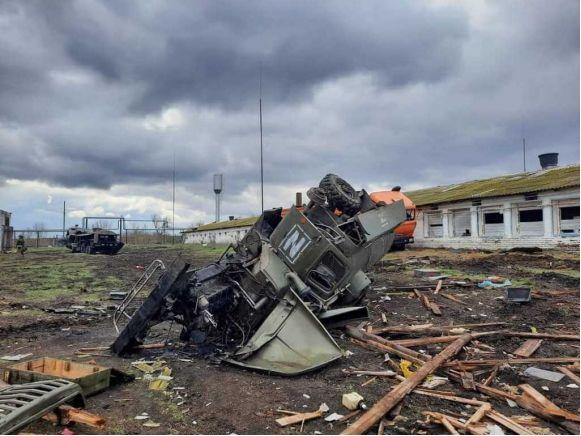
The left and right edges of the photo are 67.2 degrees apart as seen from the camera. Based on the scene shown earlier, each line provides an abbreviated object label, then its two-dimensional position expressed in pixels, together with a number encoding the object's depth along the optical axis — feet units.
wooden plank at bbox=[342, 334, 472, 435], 11.87
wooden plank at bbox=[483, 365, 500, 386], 15.24
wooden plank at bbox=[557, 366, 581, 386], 15.40
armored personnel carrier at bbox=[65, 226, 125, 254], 94.99
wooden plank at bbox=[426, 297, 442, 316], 26.15
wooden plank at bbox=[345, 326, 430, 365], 17.78
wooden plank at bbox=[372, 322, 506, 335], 21.75
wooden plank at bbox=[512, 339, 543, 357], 18.40
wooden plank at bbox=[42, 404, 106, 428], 12.35
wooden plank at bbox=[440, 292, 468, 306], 28.74
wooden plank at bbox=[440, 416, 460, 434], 11.79
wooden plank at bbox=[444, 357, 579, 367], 16.96
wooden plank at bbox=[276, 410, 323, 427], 12.52
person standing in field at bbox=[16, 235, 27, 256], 94.60
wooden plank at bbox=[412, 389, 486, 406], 13.64
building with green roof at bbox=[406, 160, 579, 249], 54.60
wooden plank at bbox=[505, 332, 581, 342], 20.01
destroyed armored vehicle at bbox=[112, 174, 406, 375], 17.62
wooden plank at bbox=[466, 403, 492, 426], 12.30
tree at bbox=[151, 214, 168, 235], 173.99
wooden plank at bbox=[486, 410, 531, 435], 11.83
